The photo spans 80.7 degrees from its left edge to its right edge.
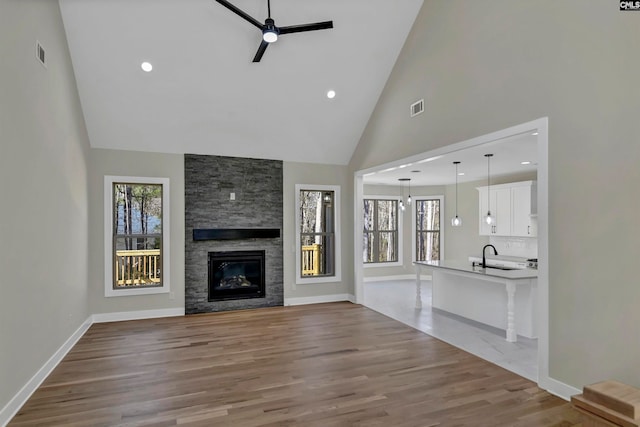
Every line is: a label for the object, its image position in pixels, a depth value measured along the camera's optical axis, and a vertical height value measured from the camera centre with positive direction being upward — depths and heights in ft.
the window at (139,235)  19.40 -1.21
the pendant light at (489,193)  22.62 +1.42
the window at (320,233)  23.84 -1.31
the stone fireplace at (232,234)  20.42 -1.19
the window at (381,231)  32.45 -1.62
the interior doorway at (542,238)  10.98 -0.74
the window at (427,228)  32.86 -1.38
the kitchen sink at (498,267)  18.05 -2.66
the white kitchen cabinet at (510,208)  24.41 +0.31
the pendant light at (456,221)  23.45 -0.54
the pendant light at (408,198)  28.25 +1.18
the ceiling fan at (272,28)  12.08 +6.08
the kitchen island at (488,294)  15.84 -3.91
